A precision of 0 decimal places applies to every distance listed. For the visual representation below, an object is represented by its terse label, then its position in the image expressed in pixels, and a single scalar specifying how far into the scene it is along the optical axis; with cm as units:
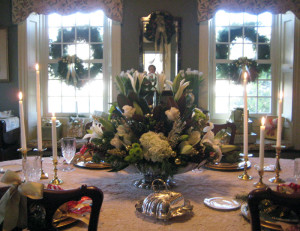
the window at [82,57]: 444
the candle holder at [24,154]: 140
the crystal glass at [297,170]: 149
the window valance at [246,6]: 392
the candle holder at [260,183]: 144
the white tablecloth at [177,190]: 114
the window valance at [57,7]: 399
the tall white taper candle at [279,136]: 157
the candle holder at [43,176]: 169
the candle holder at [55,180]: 160
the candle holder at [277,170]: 160
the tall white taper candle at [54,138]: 157
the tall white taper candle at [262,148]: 142
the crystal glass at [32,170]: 139
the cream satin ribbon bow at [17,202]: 89
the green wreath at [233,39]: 443
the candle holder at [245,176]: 167
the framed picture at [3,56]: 409
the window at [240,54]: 441
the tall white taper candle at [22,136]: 150
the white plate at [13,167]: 187
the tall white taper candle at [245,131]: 159
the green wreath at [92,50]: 441
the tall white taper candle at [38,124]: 159
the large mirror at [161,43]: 414
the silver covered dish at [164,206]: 118
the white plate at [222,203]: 129
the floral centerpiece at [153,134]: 139
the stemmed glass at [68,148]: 182
